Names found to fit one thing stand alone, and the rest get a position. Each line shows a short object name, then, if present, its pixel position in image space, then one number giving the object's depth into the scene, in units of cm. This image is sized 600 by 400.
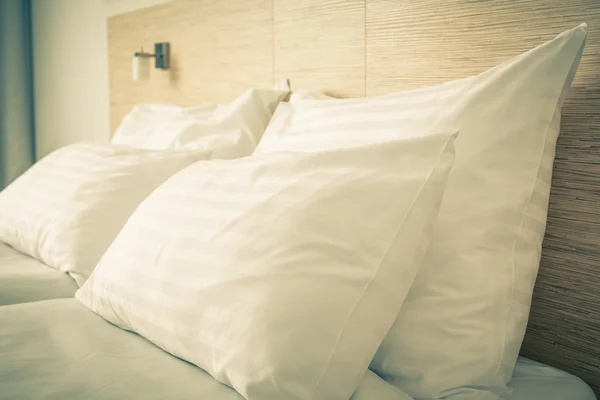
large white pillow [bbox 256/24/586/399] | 80
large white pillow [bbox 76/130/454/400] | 69
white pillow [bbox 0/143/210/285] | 131
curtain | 354
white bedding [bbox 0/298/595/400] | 75
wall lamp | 227
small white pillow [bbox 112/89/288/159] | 154
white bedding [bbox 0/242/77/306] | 123
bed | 80
